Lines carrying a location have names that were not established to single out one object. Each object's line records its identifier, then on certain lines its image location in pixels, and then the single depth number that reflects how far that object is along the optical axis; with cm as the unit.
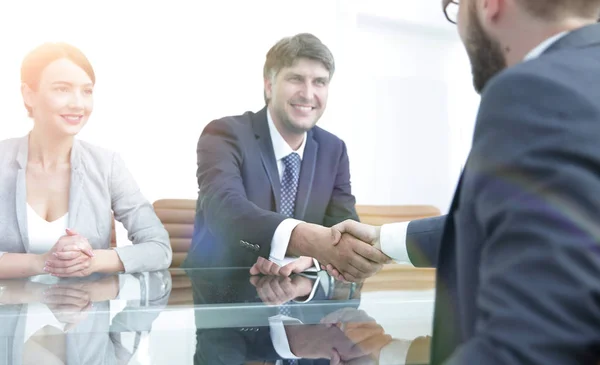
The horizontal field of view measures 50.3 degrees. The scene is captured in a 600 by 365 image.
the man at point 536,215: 50
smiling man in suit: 211
